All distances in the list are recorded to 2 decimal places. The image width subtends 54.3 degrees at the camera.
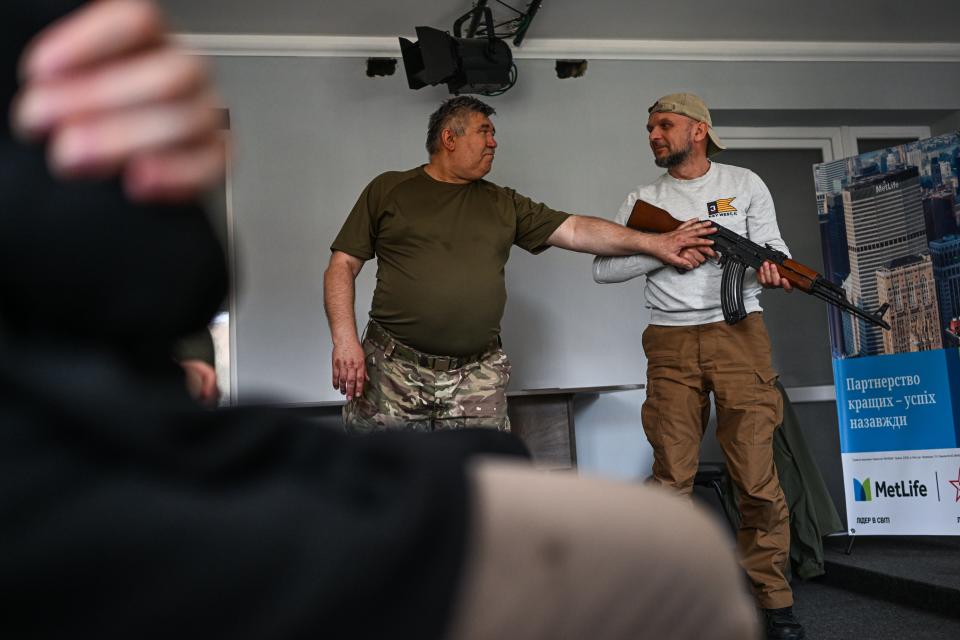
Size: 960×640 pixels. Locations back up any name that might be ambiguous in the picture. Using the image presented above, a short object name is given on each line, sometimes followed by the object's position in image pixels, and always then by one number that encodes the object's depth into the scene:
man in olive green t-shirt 2.84
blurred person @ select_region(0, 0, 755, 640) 0.39
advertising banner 3.93
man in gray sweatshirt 3.04
